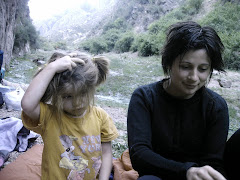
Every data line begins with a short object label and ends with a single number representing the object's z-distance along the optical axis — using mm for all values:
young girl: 1058
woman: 1053
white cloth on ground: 2148
